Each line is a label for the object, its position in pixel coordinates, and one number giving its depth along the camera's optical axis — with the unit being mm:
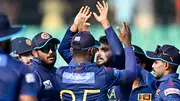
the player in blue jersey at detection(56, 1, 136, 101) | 15078
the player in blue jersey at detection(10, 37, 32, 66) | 18484
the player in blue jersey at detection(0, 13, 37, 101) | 11984
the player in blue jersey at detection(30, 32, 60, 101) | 15773
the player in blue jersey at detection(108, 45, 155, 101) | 16281
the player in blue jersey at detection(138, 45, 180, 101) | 16359
